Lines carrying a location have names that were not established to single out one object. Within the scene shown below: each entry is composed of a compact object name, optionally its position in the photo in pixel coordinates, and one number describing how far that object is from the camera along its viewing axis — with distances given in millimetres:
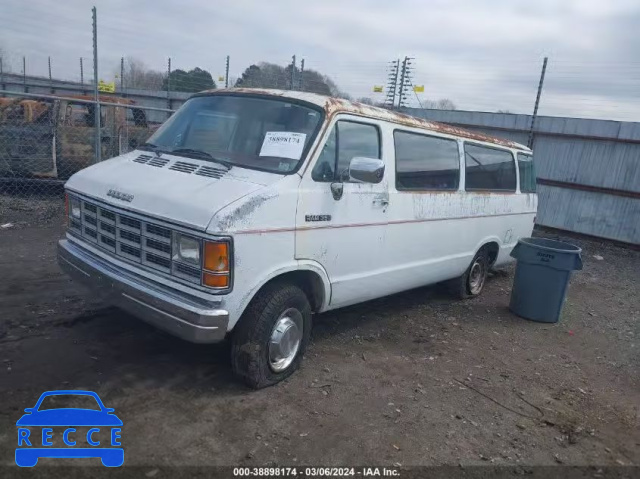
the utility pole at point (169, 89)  15969
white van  3406
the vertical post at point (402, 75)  12708
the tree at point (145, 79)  22906
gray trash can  6004
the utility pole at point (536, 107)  11250
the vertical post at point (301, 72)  12174
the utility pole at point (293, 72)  11848
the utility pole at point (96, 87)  8008
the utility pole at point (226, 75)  13164
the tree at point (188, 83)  19281
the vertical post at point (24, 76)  20816
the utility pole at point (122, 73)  18272
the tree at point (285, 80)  14023
